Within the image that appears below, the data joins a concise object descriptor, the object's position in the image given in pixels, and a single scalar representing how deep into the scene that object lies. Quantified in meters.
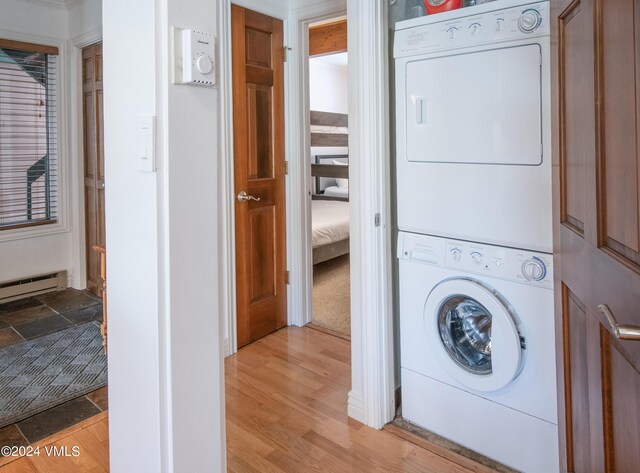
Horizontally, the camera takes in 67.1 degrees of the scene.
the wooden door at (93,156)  3.86
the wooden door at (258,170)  2.86
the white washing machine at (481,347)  1.71
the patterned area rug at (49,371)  2.32
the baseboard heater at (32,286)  3.90
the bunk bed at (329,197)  4.60
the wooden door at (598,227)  0.75
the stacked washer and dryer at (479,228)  1.66
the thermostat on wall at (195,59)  1.14
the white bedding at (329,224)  4.48
